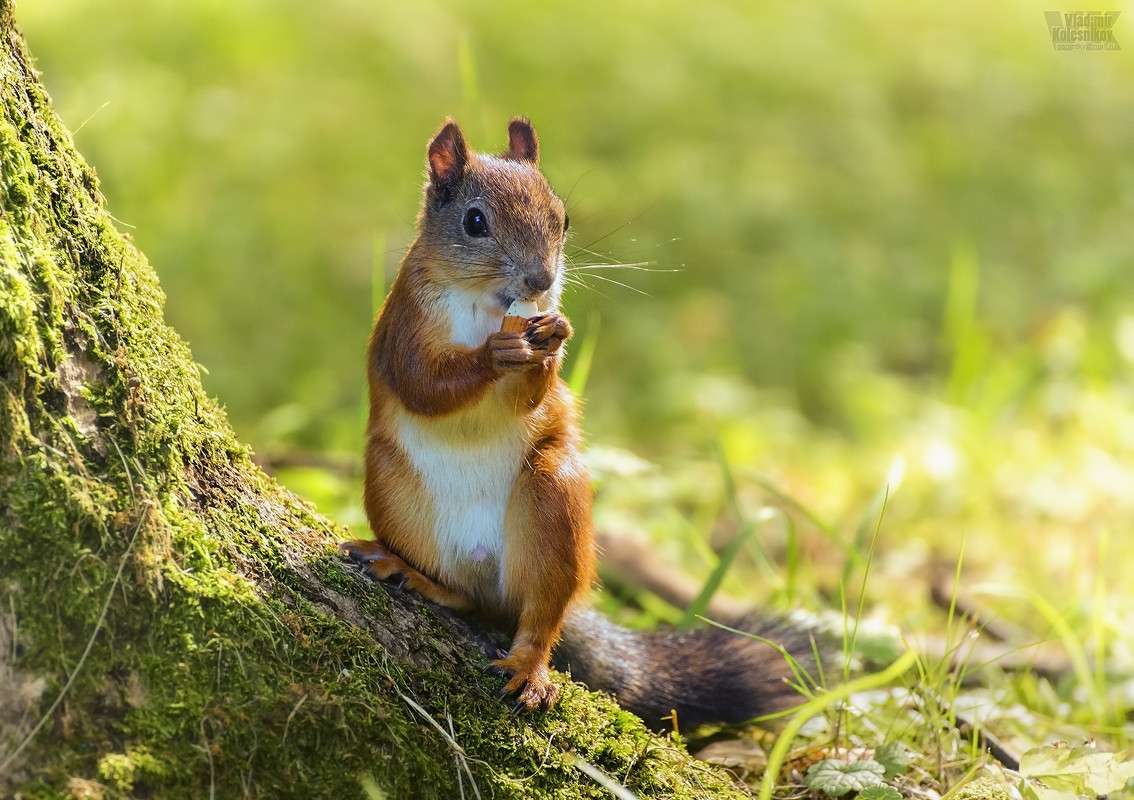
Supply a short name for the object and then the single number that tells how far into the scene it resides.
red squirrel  4.63
